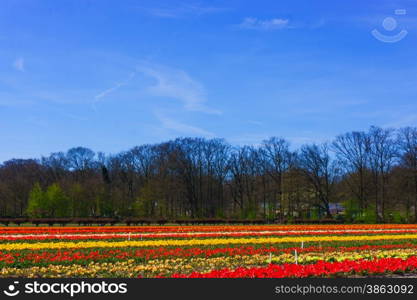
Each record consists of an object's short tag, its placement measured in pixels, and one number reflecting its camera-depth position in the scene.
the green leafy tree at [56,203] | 63.28
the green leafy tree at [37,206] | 62.19
